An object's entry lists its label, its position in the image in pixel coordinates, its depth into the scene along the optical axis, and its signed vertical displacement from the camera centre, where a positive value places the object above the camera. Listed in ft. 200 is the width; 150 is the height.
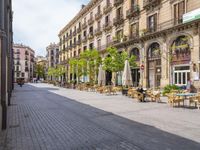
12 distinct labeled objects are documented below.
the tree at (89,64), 115.55 +5.37
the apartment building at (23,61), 326.85 +19.58
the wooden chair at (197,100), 41.06 -4.83
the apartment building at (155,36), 74.18 +15.85
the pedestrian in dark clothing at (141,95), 52.69 -4.85
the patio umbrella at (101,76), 92.94 -0.72
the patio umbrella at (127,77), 67.82 -0.84
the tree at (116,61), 84.17 +5.20
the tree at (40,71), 381.60 +5.67
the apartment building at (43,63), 389.29 +21.44
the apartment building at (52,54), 324.19 +30.09
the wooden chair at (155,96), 51.71 -5.08
